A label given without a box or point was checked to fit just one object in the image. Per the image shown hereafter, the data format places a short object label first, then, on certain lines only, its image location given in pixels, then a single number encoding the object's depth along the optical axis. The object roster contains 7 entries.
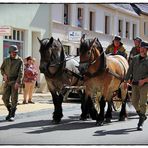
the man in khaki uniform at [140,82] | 11.09
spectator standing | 13.01
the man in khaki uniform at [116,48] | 13.43
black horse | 11.91
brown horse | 11.49
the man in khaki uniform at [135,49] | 12.64
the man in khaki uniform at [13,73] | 12.67
